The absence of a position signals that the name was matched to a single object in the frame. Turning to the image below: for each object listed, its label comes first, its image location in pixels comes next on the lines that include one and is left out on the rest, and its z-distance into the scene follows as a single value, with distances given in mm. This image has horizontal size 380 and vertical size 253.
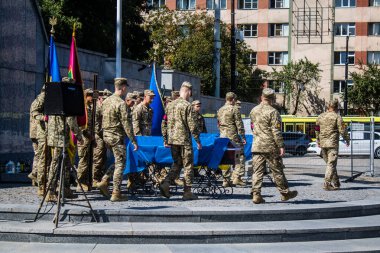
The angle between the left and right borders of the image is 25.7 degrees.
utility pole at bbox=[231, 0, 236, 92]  37906
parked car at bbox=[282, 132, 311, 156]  32500
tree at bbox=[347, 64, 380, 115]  68688
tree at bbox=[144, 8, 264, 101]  64062
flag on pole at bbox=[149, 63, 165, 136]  17234
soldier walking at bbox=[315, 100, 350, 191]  17953
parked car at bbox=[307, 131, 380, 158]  24148
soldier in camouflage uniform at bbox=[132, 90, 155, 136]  17062
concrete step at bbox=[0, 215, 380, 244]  11586
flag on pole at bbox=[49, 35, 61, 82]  15617
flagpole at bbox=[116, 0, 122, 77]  25792
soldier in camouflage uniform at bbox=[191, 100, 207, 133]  17781
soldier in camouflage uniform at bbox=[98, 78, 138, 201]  14206
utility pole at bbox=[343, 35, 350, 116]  64725
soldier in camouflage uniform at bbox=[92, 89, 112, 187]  15678
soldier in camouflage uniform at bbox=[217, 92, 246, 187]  17984
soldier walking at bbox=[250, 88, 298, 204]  14336
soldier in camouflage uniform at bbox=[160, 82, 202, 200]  14609
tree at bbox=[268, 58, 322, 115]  70812
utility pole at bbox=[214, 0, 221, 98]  42750
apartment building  71938
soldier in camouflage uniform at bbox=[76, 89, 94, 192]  16156
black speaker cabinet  12352
